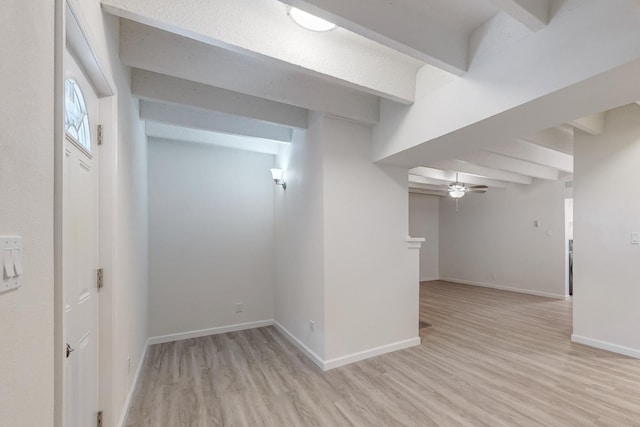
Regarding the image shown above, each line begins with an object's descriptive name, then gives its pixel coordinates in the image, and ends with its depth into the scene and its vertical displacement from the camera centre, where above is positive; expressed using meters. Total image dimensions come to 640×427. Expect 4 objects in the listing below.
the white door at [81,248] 1.25 -0.17
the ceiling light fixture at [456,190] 5.36 +0.42
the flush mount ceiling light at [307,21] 1.84 +1.25
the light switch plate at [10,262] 0.63 -0.11
